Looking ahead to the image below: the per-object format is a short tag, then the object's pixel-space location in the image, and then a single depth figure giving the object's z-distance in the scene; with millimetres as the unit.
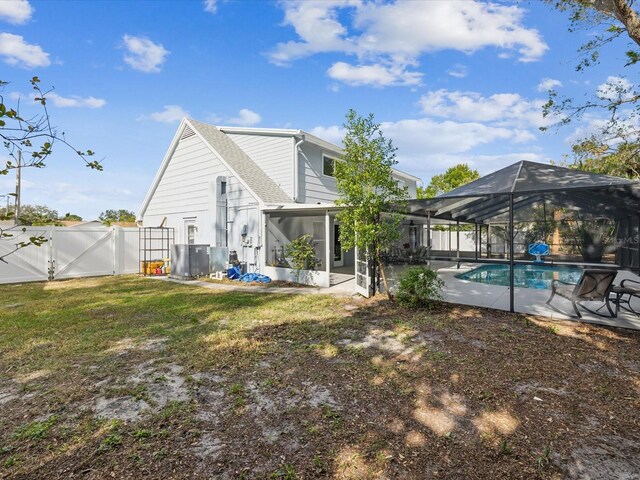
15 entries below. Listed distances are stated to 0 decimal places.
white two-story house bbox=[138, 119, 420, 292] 12969
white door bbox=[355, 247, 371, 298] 9289
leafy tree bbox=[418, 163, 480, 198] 33531
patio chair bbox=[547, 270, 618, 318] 6570
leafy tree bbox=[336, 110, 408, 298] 8250
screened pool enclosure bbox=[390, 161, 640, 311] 7324
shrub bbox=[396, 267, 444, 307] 7645
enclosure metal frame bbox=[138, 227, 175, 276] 15955
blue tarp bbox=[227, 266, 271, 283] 12338
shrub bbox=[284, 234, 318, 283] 11852
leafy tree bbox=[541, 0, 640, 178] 5871
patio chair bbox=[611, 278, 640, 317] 6445
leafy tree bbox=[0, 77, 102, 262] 1812
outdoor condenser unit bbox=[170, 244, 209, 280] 13180
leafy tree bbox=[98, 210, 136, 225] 58219
